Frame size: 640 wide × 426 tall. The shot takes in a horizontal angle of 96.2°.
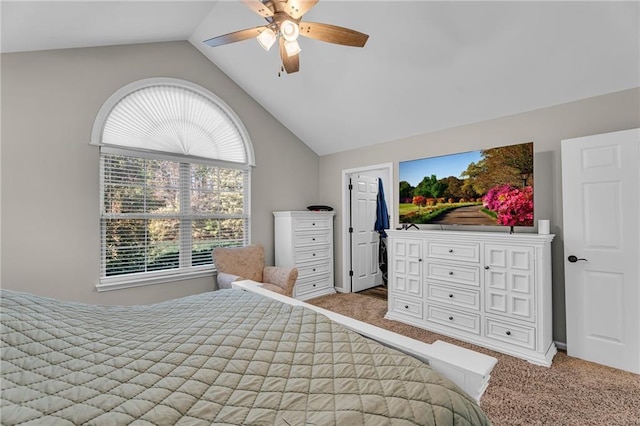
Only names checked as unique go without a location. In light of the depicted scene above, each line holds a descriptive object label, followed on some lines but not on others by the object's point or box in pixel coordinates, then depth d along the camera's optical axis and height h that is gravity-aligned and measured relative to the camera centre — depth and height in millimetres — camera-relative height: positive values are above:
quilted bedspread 798 -527
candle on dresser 2617 -126
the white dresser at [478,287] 2549 -750
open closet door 4766 -325
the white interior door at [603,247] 2289 -288
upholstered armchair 3539 -681
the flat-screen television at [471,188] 2855 +297
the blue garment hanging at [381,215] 5164 +5
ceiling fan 1781 +1269
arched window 3084 +454
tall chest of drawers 4172 -485
